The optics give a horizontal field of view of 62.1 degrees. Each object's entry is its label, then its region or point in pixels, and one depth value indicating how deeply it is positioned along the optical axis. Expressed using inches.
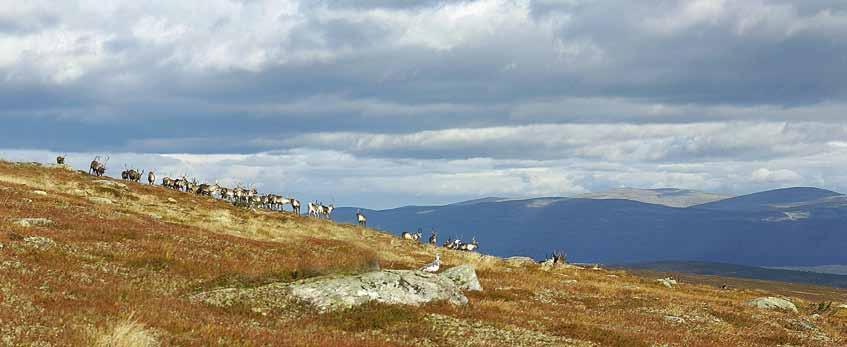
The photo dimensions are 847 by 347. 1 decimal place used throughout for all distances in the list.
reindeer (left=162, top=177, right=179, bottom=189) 3969.0
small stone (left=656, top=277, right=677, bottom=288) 2901.6
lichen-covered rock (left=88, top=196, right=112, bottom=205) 2536.7
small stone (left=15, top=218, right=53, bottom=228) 1461.6
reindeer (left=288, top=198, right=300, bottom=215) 4188.0
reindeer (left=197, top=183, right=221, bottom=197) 3992.1
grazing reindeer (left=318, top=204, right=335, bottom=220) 4169.5
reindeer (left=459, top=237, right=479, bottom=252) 3986.2
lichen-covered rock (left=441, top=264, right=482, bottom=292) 1508.4
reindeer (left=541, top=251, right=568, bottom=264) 3439.7
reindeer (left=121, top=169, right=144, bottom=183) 3922.2
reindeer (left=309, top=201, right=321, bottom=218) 4116.6
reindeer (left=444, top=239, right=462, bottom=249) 3917.3
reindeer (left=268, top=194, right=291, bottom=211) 4003.0
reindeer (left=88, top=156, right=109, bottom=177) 3713.1
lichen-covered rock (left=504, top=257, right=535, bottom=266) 2966.3
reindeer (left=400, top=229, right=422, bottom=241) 3882.9
